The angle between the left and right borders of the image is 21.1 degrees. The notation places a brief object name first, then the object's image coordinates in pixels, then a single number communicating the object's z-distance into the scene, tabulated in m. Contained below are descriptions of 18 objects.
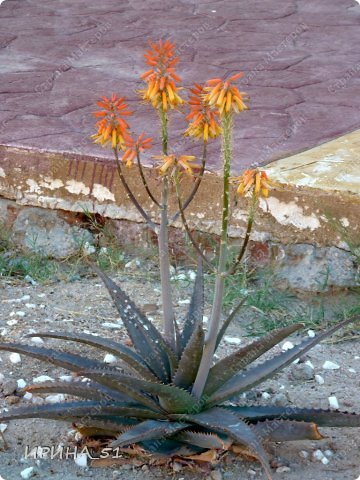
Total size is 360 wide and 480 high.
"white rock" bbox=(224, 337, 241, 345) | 3.31
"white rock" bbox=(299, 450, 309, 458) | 2.65
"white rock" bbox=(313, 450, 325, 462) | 2.64
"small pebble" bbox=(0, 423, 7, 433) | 2.78
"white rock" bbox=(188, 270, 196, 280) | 3.74
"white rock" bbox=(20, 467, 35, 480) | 2.56
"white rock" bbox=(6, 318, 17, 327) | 3.36
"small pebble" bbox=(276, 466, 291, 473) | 2.58
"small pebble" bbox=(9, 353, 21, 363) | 3.13
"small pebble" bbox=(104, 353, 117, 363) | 3.13
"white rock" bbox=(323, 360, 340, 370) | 3.13
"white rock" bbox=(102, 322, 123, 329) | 3.40
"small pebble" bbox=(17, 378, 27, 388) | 2.98
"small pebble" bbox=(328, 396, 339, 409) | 2.90
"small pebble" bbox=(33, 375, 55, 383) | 3.01
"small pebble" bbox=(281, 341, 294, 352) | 3.27
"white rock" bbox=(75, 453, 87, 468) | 2.62
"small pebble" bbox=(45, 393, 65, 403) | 2.91
